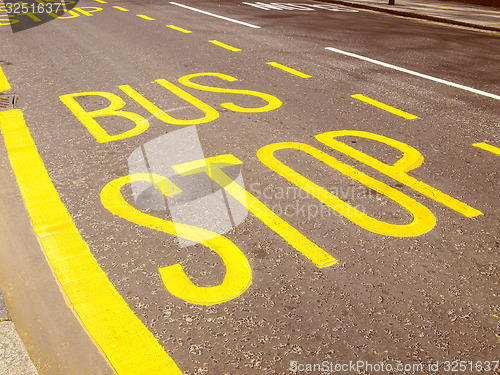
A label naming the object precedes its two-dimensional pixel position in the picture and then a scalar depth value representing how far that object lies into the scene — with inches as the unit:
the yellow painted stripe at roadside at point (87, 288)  97.1
